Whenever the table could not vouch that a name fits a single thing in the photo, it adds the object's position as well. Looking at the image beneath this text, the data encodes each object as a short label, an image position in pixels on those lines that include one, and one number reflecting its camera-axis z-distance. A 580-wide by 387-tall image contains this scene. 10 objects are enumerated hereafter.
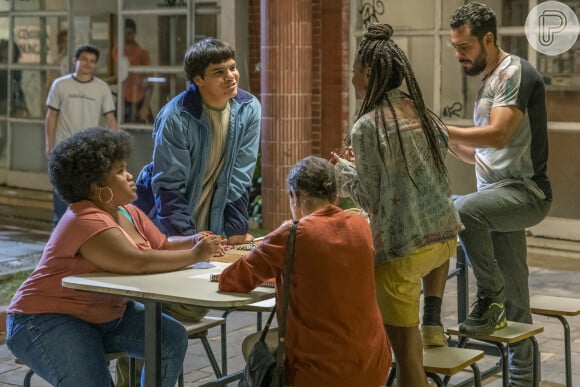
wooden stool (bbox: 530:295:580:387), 6.07
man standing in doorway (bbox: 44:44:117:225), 10.85
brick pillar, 11.05
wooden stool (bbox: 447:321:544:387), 5.47
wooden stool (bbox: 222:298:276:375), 4.80
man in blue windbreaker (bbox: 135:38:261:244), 5.64
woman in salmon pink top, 4.56
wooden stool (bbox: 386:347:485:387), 4.96
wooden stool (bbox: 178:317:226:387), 5.46
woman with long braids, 4.73
